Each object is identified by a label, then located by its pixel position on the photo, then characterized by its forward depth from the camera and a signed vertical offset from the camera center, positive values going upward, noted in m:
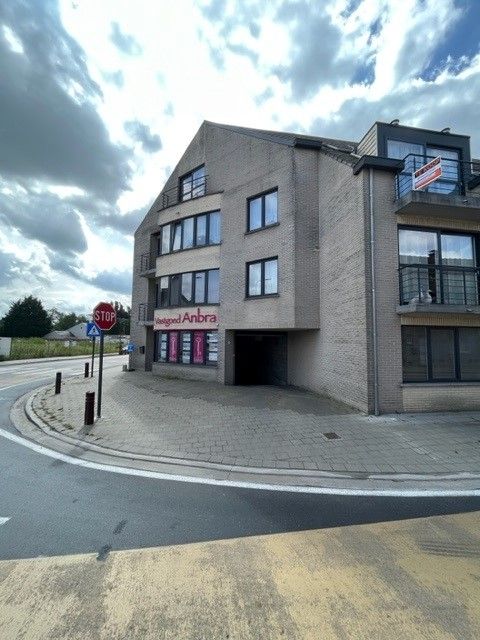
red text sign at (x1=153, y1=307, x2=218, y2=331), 15.23 +1.30
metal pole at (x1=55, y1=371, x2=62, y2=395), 12.53 -1.73
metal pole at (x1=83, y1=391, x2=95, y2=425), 8.05 -1.74
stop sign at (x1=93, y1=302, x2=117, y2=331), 8.94 +0.78
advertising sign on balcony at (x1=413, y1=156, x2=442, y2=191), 8.27 +4.70
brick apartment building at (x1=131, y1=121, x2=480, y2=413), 9.38 +2.93
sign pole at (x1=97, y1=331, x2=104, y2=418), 8.63 -1.46
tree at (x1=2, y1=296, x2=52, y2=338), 66.56 +4.62
